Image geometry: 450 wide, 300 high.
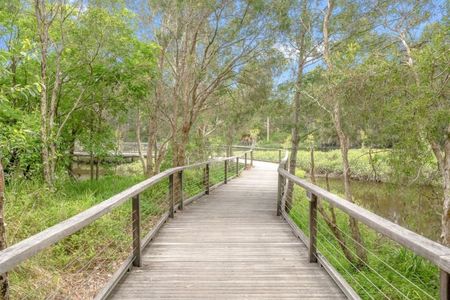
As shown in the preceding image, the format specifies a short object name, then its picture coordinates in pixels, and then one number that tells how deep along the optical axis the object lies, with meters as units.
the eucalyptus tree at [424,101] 6.32
